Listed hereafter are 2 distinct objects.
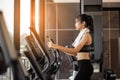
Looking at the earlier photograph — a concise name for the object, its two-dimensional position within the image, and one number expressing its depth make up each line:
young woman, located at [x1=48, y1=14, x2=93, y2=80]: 3.27
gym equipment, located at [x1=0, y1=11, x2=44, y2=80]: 1.00
